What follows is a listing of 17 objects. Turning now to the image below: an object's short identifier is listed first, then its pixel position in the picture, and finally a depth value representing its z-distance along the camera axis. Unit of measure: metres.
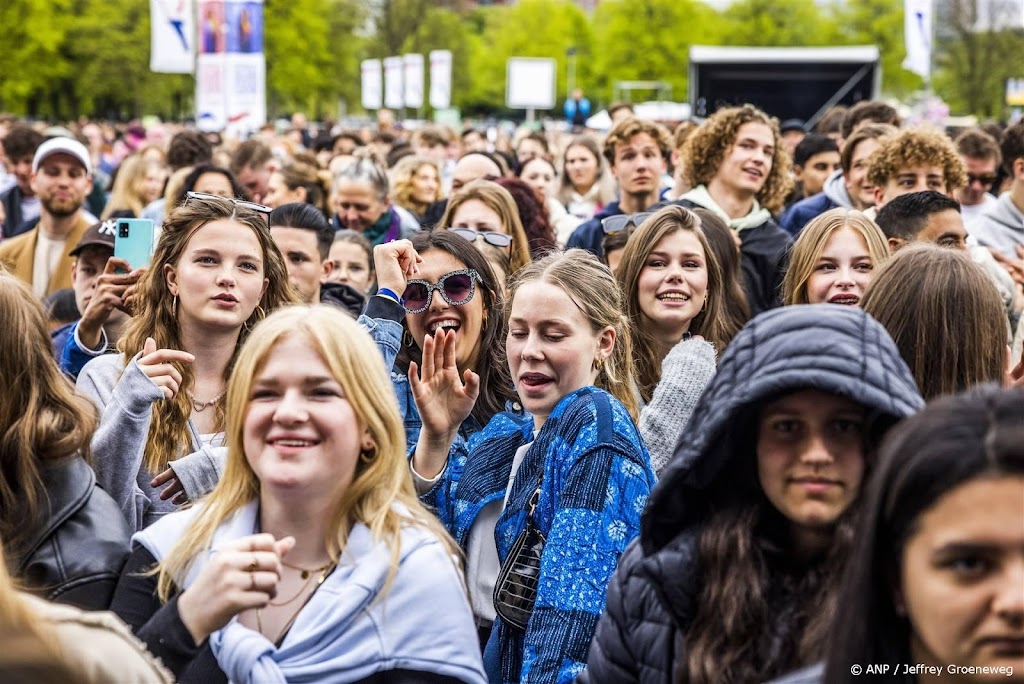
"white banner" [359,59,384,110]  35.81
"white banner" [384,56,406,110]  37.94
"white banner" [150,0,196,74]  19.58
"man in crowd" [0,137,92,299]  8.83
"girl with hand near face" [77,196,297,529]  4.24
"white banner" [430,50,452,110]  32.53
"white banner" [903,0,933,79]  17.14
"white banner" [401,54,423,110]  33.16
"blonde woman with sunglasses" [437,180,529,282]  7.33
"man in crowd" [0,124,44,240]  11.41
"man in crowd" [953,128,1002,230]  9.98
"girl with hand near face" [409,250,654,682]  3.57
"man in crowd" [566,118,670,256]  8.93
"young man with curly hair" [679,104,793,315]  7.87
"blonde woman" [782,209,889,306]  5.85
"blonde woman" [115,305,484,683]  3.05
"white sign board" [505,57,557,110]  30.41
